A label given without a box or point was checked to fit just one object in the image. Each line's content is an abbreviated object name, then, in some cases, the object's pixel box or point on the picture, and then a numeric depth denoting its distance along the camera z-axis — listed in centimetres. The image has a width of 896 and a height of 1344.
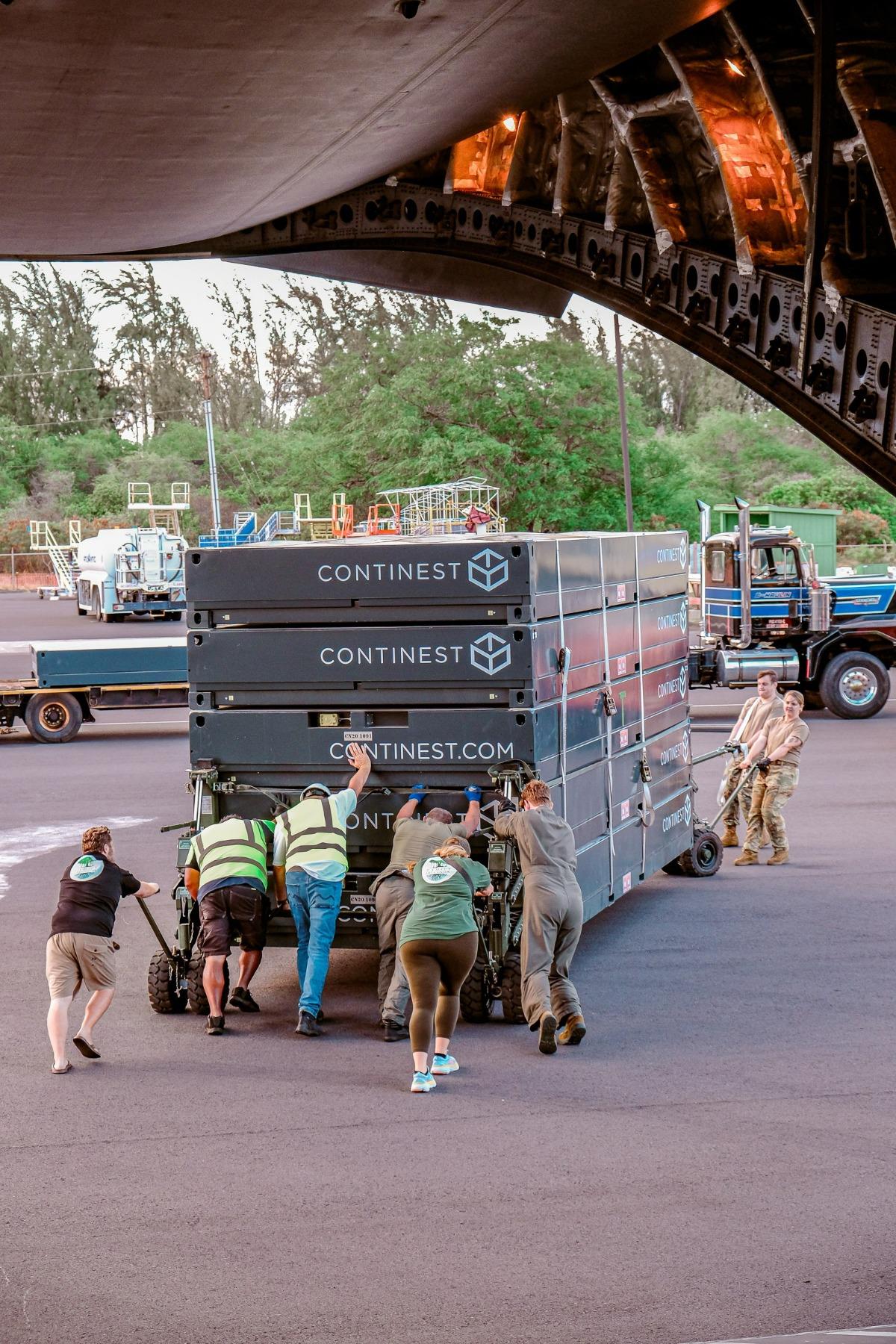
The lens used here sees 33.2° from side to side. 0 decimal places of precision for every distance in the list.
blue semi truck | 2466
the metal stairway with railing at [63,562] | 7088
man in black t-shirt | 880
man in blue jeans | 942
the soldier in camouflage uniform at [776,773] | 1400
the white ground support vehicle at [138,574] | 5381
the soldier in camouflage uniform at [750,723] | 1445
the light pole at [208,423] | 5512
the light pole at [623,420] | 3559
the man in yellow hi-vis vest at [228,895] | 939
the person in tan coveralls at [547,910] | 905
